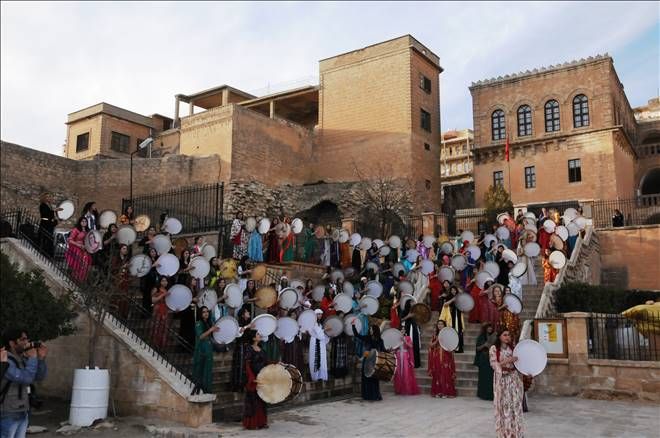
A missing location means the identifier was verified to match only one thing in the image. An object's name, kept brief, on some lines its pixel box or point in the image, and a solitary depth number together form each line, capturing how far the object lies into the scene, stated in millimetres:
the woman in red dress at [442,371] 11859
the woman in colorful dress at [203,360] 9406
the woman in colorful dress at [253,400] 8695
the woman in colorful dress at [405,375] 12297
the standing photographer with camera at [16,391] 6176
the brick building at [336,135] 33531
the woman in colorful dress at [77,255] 11602
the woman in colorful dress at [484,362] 10055
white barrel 9000
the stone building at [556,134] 33375
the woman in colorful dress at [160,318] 10461
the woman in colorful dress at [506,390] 7602
